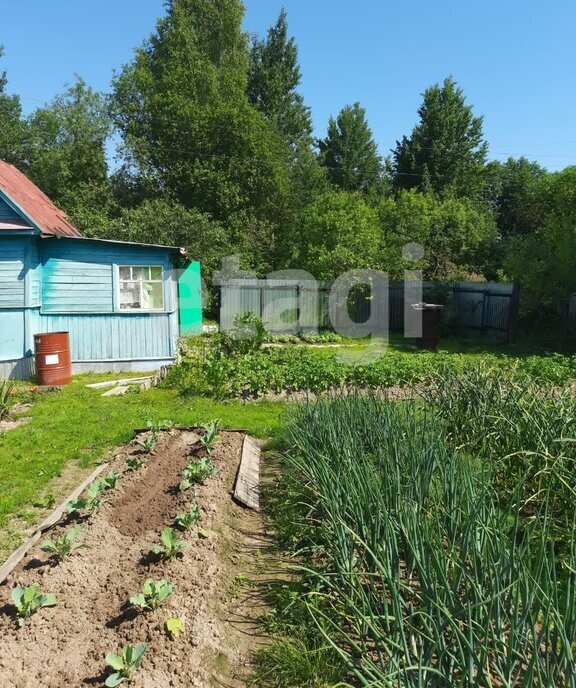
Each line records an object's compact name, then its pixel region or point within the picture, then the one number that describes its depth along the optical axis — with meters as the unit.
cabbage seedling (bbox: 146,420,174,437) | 5.25
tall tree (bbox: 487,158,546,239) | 26.71
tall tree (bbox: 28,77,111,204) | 22.59
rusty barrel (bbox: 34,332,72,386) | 9.09
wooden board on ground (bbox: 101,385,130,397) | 8.48
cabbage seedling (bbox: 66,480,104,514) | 3.50
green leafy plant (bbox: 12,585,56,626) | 2.46
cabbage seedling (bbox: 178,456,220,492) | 3.92
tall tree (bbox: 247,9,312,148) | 30.27
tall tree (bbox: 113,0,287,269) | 23.19
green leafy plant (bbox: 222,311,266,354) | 11.15
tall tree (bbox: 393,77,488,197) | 31.17
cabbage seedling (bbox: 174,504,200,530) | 3.27
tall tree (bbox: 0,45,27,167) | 25.45
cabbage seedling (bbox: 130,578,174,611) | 2.47
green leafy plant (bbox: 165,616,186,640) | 2.40
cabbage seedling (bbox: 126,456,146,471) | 4.44
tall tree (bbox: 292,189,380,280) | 17.44
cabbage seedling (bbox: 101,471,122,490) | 4.01
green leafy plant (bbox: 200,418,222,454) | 4.80
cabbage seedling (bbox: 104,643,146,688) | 2.10
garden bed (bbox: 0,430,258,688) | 2.26
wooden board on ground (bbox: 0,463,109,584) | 3.01
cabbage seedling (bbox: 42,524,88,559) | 2.94
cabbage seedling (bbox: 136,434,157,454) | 4.84
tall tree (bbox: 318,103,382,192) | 35.56
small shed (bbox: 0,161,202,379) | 9.60
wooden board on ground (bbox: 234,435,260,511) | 4.11
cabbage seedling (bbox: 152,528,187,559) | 2.94
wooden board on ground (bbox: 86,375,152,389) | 9.18
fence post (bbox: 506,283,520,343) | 14.27
